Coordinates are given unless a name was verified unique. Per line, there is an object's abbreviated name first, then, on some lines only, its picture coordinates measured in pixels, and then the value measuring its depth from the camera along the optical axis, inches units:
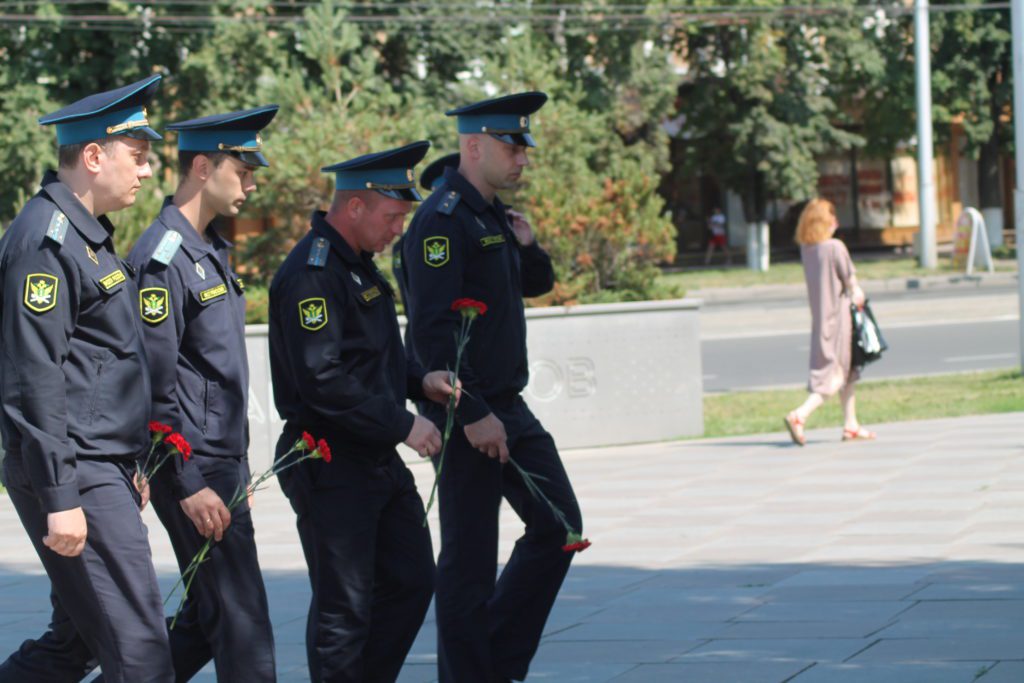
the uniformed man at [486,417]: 406.5
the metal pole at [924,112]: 2553.6
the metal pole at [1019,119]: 1195.7
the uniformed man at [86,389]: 308.0
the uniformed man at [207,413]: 352.1
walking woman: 925.3
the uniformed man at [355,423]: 373.0
